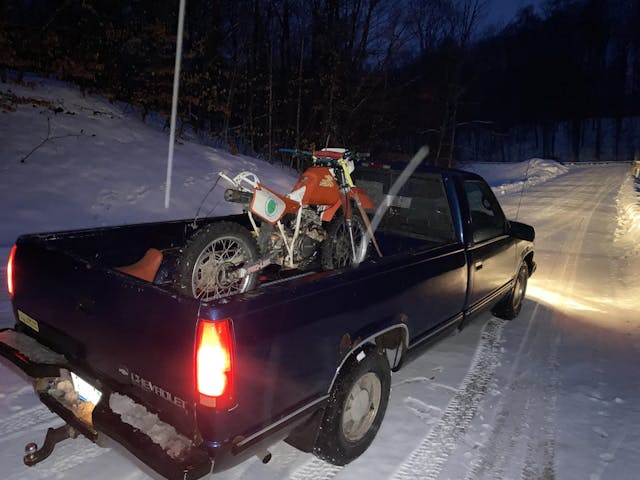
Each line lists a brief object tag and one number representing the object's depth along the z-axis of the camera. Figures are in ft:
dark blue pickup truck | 6.99
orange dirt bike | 10.71
